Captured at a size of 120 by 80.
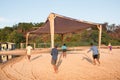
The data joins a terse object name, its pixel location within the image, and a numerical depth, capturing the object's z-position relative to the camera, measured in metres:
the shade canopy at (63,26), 9.13
